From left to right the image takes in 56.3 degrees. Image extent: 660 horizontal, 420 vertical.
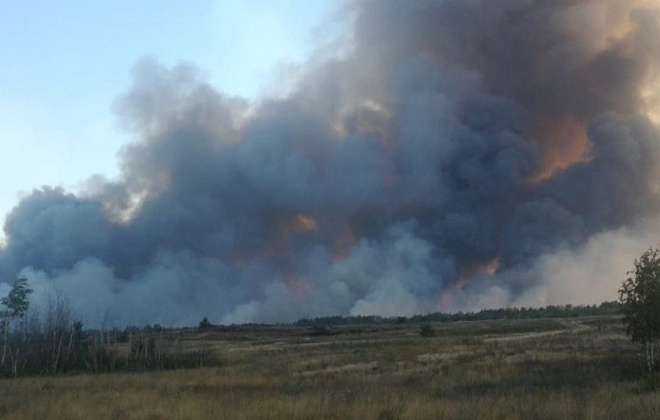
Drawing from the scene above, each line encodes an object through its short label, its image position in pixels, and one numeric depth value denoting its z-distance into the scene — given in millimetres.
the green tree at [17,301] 89750
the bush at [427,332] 82750
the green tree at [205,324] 153850
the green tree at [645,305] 26594
